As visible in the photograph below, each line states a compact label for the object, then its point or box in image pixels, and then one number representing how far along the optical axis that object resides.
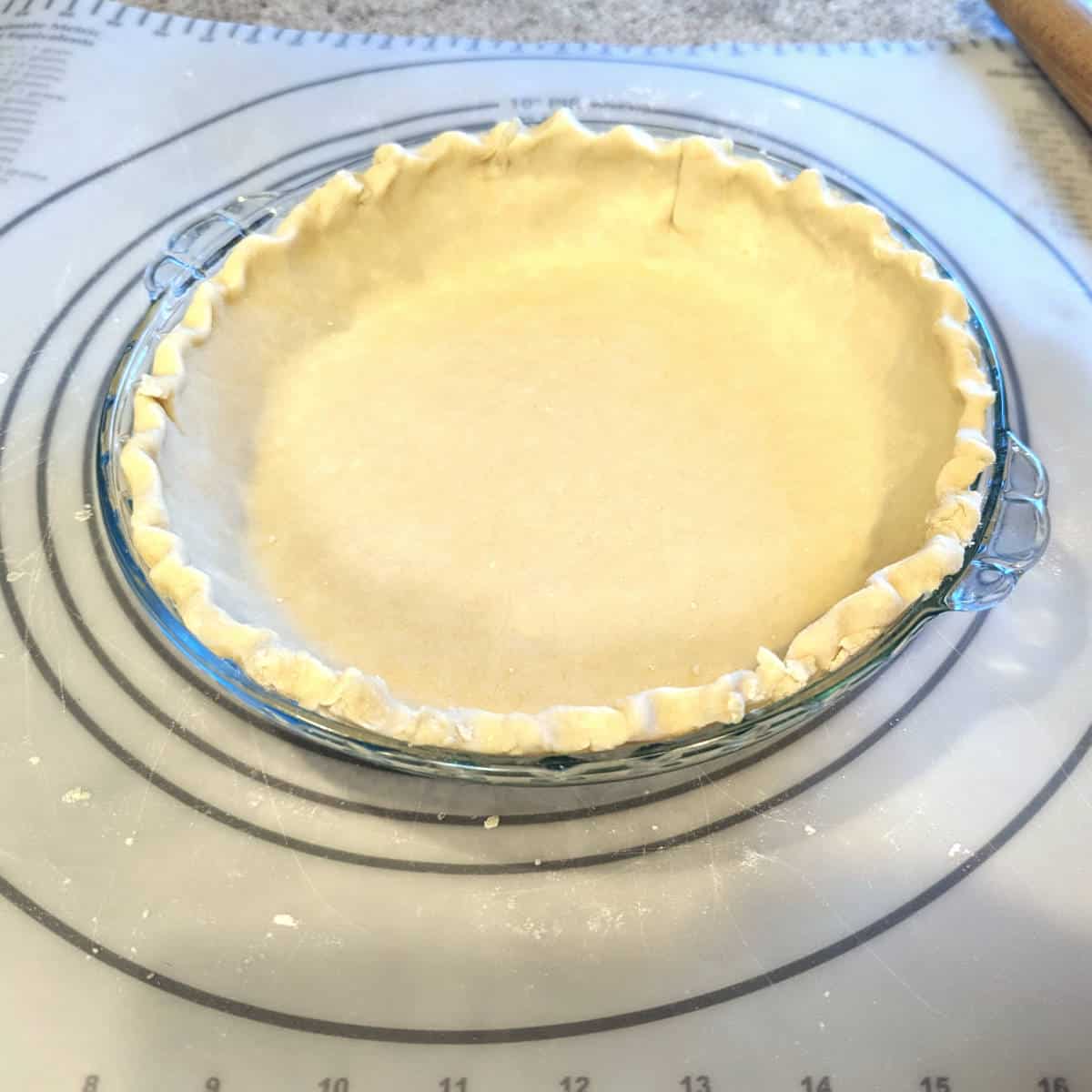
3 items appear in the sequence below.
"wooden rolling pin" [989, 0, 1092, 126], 0.41
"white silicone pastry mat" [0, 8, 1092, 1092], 0.24
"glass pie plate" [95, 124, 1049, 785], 0.24
